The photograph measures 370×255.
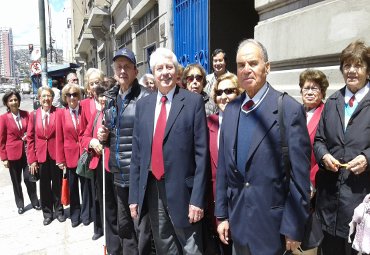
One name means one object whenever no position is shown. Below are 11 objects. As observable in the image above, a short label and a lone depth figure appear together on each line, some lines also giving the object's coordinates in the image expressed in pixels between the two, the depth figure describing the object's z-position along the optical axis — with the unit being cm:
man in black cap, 356
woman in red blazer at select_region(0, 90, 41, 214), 610
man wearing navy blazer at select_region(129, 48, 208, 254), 289
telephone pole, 1346
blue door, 710
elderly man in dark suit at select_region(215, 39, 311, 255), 222
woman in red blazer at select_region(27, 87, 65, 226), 561
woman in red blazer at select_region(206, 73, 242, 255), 304
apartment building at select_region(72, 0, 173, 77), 972
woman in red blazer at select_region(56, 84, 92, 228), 534
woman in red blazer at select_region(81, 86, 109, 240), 436
